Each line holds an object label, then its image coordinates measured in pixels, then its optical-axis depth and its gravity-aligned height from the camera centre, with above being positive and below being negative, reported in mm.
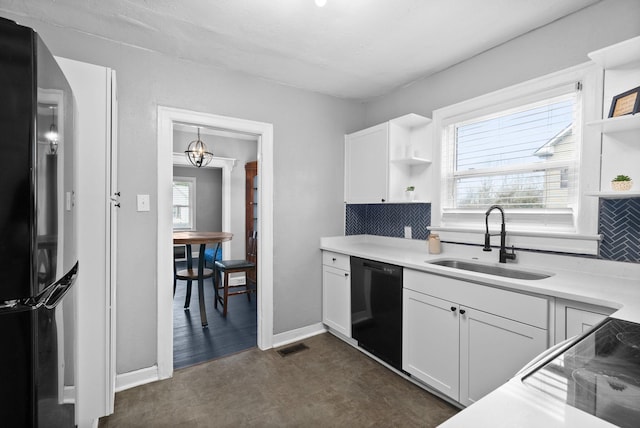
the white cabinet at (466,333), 1623 -739
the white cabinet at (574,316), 1387 -492
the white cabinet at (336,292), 2918 -831
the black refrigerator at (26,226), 749 -51
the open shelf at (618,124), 1536 +466
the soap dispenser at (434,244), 2660 -299
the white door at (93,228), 1636 -119
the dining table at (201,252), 3277 -519
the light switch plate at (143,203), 2338 +29
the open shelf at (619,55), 1545 +832
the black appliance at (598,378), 556 -356
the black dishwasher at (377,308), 2377 -826
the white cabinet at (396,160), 2870 +468
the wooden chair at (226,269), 3756 -768
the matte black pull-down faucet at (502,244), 2182 -243
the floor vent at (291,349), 2805 -1318
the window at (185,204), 7172 +74
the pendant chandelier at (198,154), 4578 +820
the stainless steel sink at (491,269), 2047 -431
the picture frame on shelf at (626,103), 1536 +565
